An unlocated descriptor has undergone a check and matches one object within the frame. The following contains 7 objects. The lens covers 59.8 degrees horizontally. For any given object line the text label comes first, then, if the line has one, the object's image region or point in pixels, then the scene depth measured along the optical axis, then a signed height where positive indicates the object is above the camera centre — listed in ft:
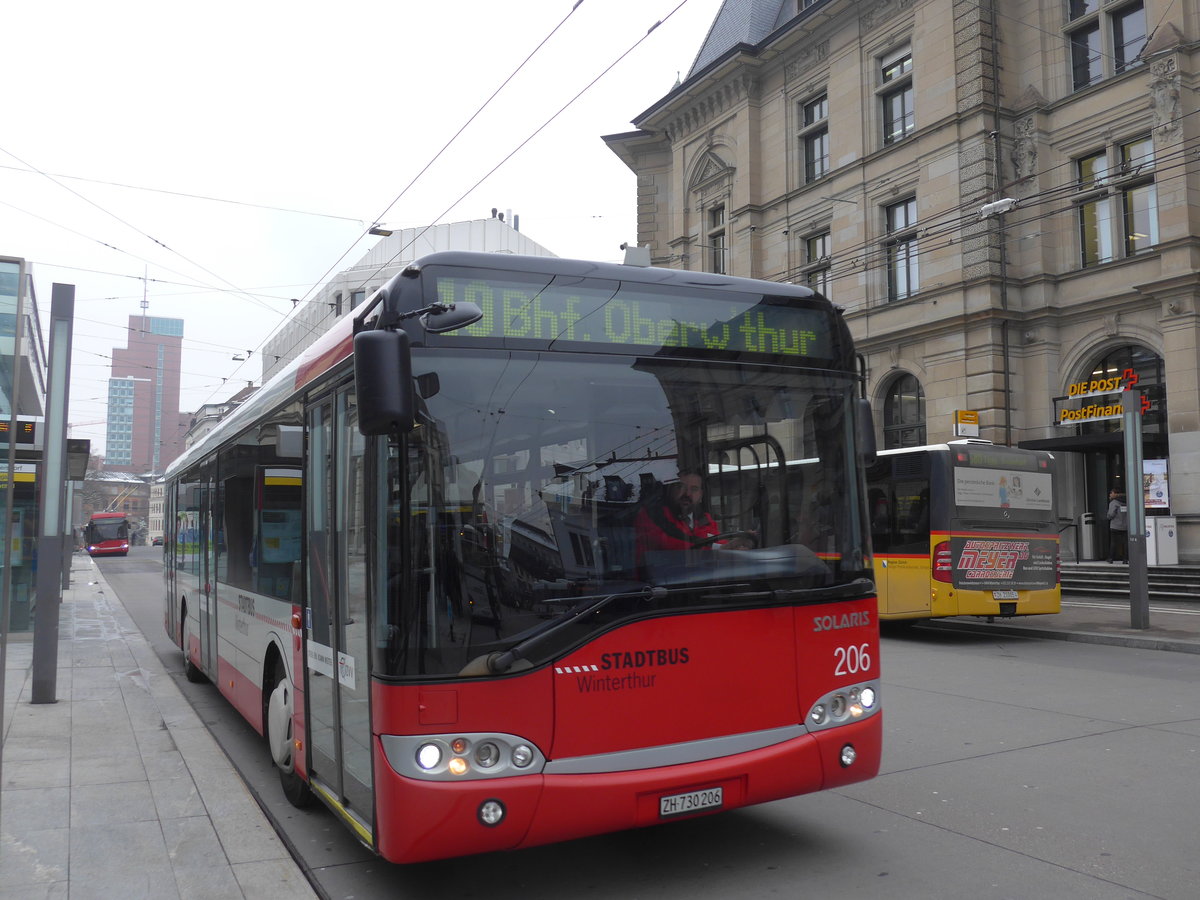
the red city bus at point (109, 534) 219.61 -0.89
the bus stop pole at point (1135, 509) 47.44 +0.92
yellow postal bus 48.60 -0.14
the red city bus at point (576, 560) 13.43 -0.43
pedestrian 75.00 +0.06
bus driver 14.58 +0.10
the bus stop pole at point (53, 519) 29.66 +0.31
